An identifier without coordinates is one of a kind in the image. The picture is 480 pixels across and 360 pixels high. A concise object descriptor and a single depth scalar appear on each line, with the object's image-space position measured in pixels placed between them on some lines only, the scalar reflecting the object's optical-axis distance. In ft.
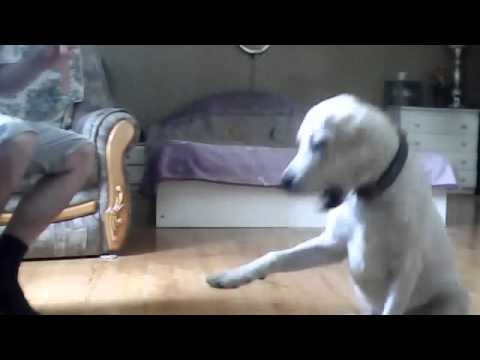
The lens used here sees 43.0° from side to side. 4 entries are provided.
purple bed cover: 10.07
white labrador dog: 4.42
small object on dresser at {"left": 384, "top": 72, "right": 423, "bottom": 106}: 15.42
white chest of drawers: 14.78
